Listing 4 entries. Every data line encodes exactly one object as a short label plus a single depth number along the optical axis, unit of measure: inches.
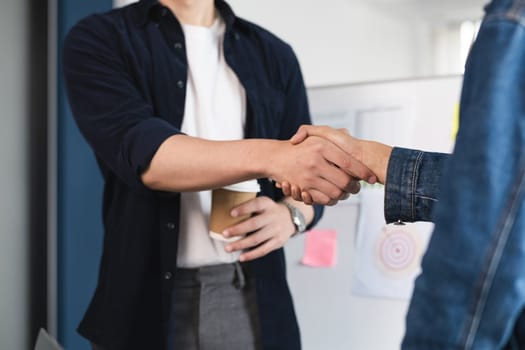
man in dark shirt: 49.2
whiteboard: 79.7
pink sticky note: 83.7
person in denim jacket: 22.9
